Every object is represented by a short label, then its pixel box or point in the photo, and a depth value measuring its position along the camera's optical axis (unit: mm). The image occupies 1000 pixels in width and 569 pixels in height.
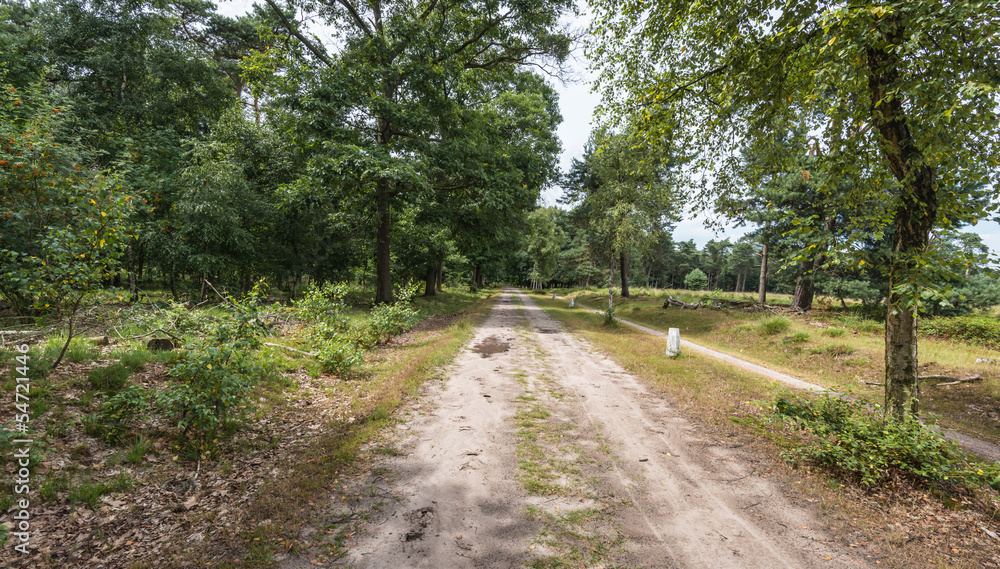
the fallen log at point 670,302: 22556
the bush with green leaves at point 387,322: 10511
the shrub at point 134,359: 5418
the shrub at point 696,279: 76625
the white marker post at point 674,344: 10547
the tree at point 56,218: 3953
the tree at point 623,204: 16453
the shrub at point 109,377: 4734
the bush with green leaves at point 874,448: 3531
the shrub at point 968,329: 10922
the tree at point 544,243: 42525
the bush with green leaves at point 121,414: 3984
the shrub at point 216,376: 4148
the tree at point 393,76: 12625
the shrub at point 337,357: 7574
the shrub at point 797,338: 12336
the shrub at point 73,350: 5094
